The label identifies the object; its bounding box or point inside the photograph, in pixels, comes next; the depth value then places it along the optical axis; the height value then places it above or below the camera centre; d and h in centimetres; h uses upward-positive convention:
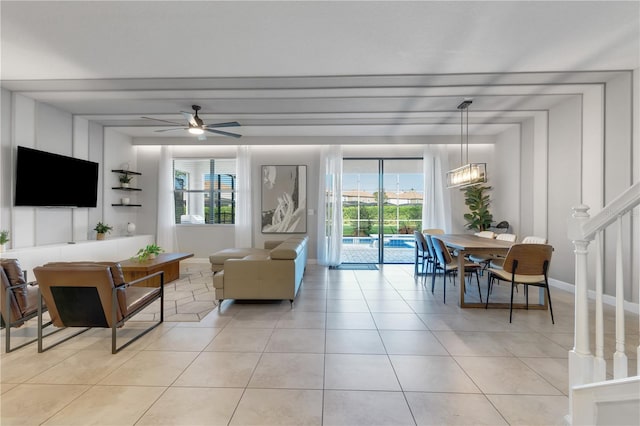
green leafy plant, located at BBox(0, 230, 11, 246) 371 -35
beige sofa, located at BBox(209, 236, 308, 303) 353 -82
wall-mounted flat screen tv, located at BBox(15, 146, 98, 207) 420 +53
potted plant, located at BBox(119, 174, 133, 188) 629 +72
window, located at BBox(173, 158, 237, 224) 688 +54
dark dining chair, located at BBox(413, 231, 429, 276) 495 -57
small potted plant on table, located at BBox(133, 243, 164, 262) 466 -70
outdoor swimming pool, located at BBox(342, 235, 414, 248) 690 -63
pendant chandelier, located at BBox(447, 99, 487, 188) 421 +66
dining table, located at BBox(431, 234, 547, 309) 350 -45
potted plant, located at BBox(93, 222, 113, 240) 546 -34
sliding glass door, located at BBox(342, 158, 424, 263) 681 +31
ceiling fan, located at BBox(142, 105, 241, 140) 414 +133
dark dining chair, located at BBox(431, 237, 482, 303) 404 -68
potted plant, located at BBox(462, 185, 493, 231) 600 +13
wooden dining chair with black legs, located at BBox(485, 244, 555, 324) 316 -55
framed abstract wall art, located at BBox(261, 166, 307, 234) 673 +27
